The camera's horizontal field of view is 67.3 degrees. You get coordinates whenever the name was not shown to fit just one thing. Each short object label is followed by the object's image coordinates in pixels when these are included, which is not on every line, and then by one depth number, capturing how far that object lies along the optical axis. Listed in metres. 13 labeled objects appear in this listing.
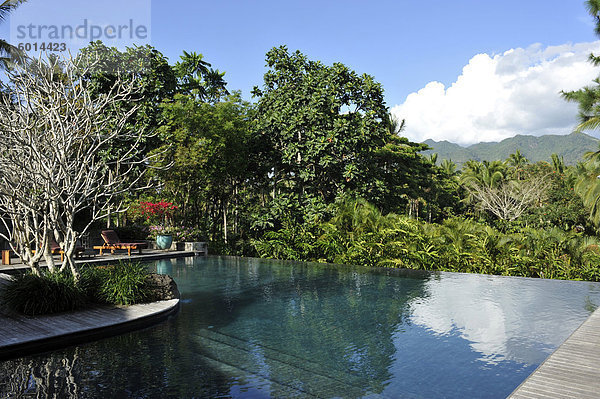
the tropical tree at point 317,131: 17.34
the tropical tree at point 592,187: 22.95
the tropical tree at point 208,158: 17.55
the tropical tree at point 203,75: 27.62
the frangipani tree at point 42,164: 7.04
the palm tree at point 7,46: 19.92
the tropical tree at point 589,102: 21.91
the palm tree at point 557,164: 46.81
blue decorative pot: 17.22
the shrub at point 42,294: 7.01
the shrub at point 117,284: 7.74
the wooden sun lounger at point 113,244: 15.45
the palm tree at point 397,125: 35.94
